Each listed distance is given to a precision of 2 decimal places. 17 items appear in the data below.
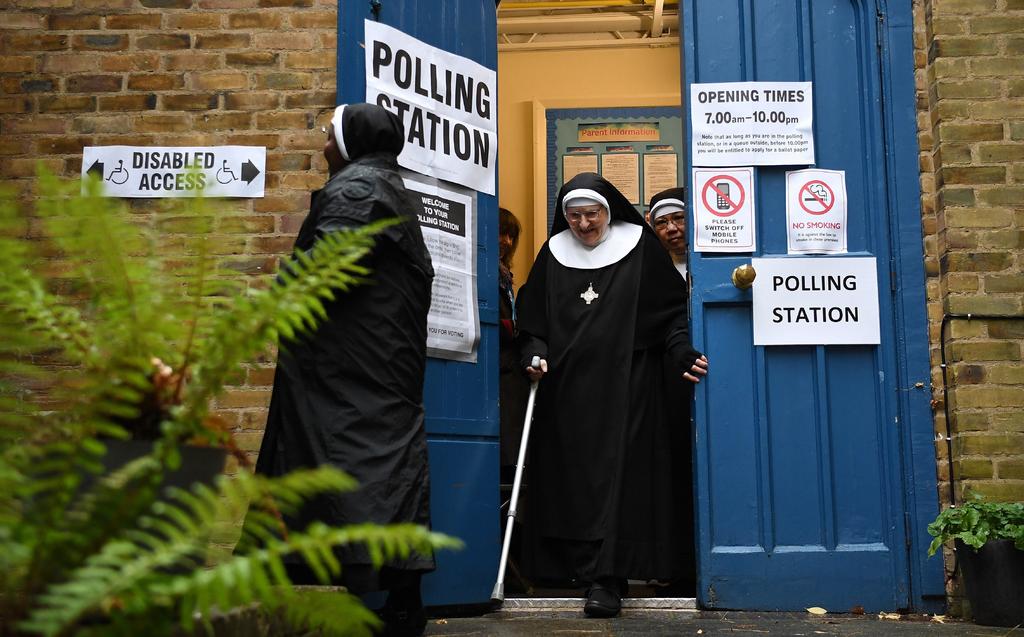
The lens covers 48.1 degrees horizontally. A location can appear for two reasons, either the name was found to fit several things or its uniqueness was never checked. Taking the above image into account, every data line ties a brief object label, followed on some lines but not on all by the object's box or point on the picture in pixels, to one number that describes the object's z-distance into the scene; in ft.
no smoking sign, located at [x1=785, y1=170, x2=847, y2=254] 15.76
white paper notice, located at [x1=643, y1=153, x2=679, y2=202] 24.98
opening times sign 16.01
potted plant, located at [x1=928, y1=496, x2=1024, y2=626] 13.47
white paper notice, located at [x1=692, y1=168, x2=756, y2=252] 15.87
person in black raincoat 11.59
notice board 24.98
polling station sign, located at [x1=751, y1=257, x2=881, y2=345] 15.53
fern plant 3.67
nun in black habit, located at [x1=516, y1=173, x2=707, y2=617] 16.01
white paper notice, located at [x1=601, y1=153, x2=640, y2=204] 25.04
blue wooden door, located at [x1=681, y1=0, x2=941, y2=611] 15.15
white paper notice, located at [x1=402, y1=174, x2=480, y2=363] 15.10
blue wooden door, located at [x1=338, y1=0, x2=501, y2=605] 14.84
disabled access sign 15.40
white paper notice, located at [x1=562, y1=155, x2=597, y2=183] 24.94
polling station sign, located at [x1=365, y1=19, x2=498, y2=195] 15.06
